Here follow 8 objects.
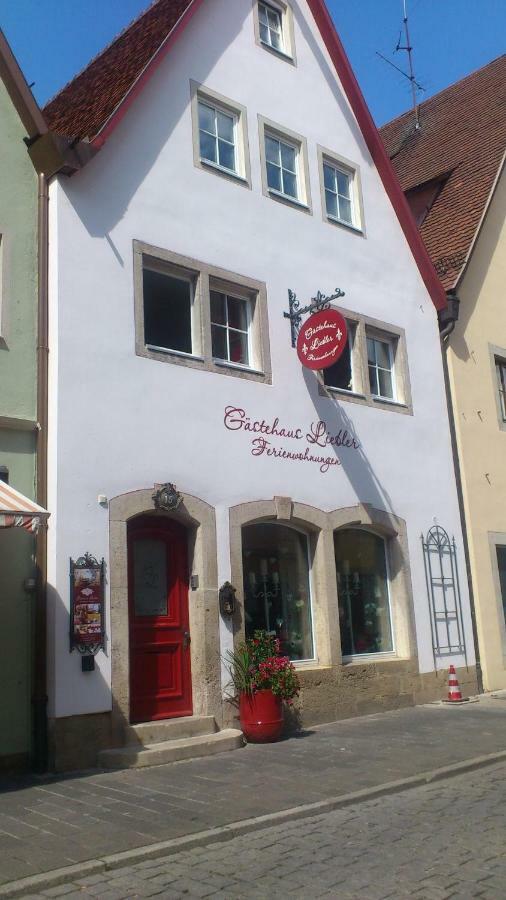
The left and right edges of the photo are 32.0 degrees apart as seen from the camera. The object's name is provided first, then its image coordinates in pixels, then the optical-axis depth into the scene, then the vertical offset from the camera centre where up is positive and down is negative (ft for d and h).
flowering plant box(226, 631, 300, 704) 32.83 -0.20
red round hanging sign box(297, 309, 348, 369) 37.68 +13.59
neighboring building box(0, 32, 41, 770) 27.81 +9.25
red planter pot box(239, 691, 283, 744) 32.50 -1.90
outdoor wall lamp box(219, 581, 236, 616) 34.14 +2.55
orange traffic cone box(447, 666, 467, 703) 42.80 -1.74
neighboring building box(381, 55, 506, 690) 48.29 +19.91
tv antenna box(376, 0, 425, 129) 72.23 +48.63
